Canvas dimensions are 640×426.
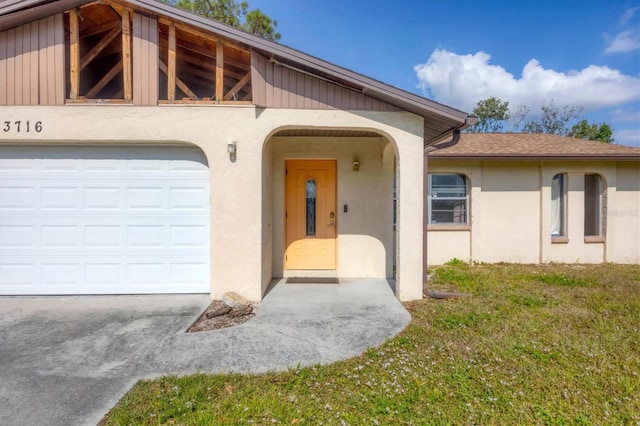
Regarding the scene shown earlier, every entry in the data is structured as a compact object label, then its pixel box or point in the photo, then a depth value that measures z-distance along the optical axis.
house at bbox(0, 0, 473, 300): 5.03
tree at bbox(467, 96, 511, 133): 30.05
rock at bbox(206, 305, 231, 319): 4.61
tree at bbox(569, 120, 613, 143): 26.86
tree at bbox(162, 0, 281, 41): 17.91
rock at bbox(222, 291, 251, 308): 5.04
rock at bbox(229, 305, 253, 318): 4.71
